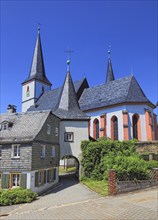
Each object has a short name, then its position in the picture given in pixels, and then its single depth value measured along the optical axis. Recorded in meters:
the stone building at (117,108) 35.47
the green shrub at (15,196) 17.50
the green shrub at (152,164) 20.71
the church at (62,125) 21.03
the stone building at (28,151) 20.62
